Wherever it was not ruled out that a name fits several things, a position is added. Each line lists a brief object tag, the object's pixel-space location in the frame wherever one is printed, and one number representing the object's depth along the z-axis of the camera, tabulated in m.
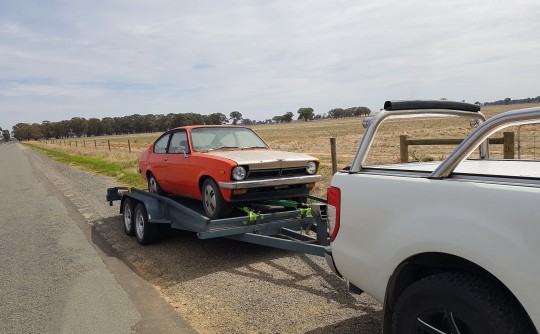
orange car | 5.71
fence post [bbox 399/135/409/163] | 8.67
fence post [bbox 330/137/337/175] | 10.27
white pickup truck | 1.96
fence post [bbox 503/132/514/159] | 6.67
